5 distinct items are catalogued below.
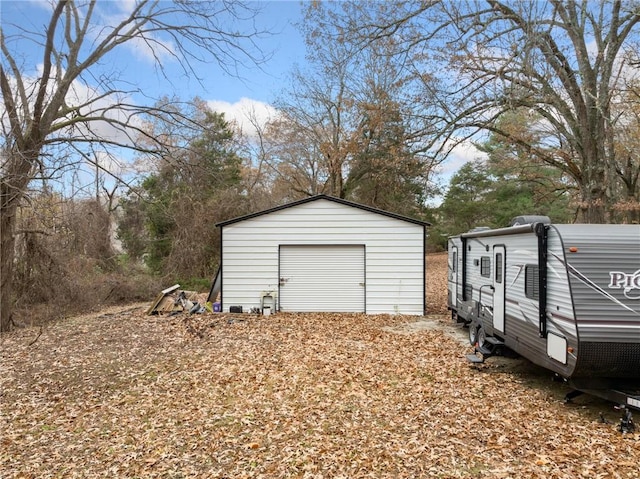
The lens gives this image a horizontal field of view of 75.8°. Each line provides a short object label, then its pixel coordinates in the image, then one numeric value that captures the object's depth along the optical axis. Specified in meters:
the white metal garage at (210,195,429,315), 12.22
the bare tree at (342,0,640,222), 11.34
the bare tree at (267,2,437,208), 19.17
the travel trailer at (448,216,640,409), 4.48
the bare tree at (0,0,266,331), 8.98
